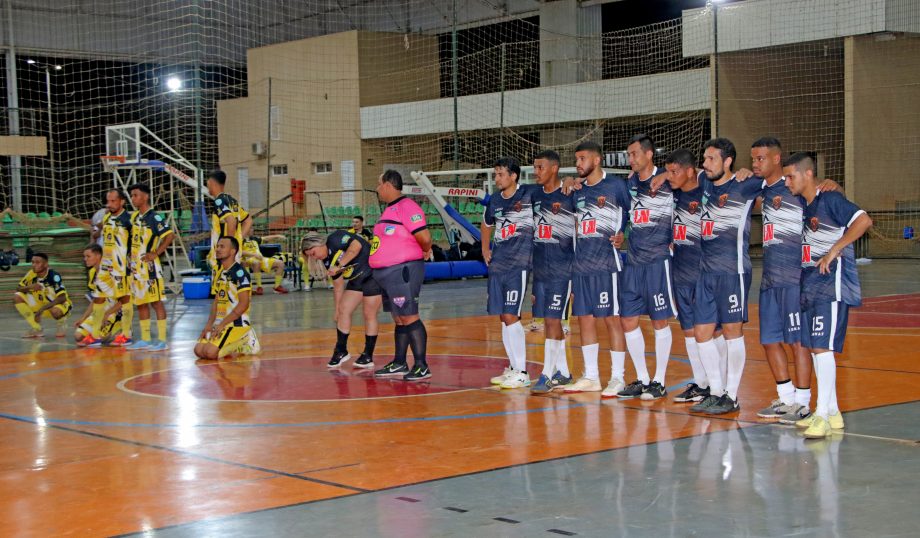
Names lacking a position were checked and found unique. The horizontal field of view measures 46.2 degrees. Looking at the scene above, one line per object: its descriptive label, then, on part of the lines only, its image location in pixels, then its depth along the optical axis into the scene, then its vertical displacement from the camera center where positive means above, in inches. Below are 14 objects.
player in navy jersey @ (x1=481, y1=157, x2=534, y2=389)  390.0 -13.0
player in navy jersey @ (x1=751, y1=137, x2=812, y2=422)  309.6 -15.6
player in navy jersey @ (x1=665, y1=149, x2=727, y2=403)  344.8 -3.8
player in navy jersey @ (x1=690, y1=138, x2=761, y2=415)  329.7 -12.0
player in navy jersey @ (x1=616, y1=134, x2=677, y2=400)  357.4 -12.8
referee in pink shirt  417.7 -10.0
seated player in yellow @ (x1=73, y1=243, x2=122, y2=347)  569.9 -42.9
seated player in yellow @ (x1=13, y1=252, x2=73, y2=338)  634.2 -35.4
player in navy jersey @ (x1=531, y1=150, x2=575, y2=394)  379.6 -10.2
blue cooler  906.7 -44.8
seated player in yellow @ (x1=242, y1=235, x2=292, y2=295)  706.4 -19.0
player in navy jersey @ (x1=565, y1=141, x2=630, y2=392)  366.9 -7.3
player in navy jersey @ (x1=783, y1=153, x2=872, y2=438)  292.0 -15.2
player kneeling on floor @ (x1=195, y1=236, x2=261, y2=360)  490.9 -37.4
